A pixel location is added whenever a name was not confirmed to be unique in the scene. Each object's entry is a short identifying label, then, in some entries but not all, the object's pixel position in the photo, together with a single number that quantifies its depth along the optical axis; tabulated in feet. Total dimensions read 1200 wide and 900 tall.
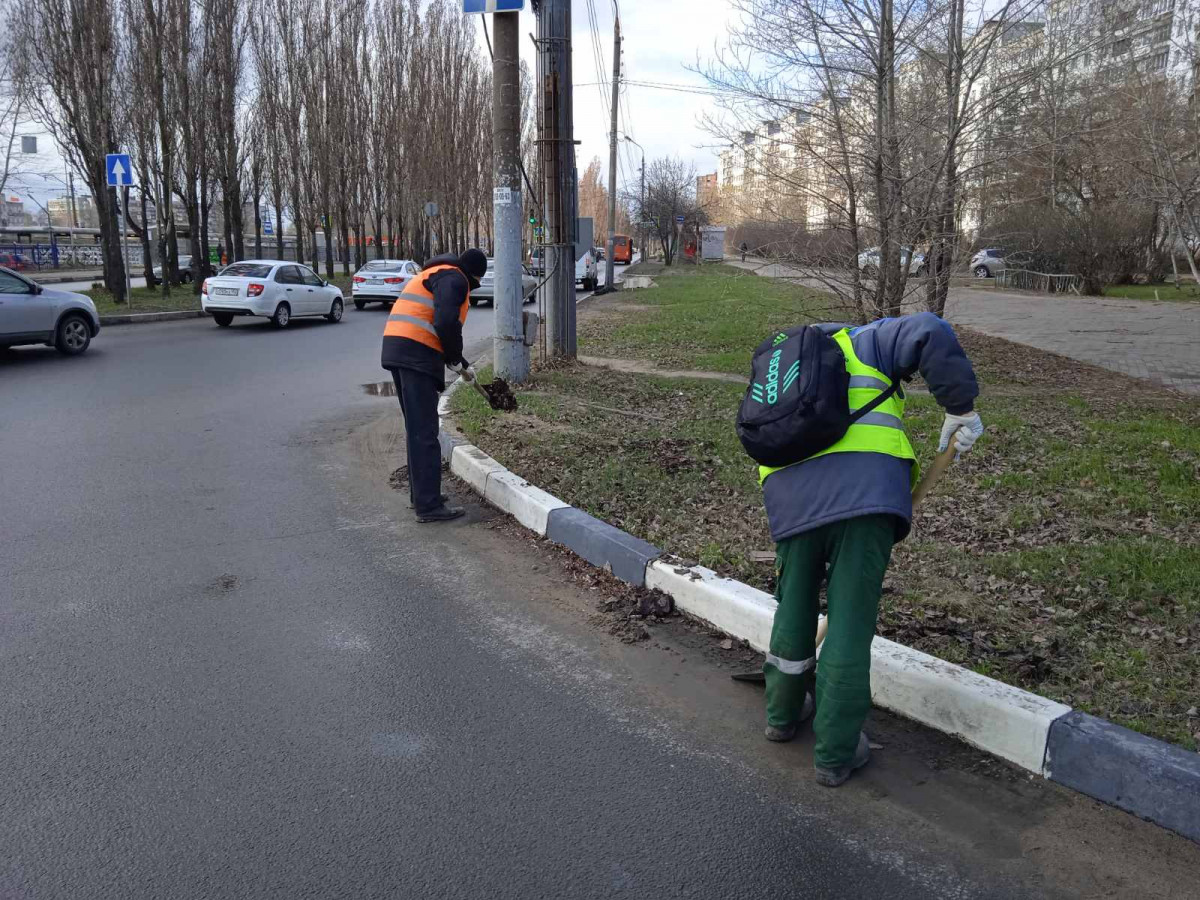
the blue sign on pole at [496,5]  31.91
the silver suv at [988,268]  106.27
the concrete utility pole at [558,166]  38.58
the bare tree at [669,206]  214.07
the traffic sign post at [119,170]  64.64
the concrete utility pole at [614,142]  108.06
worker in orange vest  20.65
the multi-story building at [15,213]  277.64
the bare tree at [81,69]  73.77
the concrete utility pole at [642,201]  222.07
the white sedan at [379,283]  86.28
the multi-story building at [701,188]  214.53
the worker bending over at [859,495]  10.28
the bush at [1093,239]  91.09
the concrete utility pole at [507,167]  32.96
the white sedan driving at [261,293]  62.85
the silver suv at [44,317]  43.70
